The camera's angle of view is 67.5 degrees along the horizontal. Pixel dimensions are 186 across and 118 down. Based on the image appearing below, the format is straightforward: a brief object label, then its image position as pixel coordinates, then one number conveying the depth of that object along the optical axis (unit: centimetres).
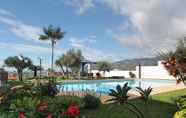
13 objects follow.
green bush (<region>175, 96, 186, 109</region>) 486
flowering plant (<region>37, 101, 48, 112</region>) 313
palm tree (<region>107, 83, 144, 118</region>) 249
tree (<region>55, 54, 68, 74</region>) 2254
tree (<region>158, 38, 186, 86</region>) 477
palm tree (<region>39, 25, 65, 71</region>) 2095
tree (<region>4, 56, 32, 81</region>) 1880
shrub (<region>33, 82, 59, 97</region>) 684
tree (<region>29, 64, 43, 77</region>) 1956
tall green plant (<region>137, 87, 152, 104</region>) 302
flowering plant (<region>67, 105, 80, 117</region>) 250
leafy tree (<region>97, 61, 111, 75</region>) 2289
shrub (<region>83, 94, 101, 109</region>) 577
